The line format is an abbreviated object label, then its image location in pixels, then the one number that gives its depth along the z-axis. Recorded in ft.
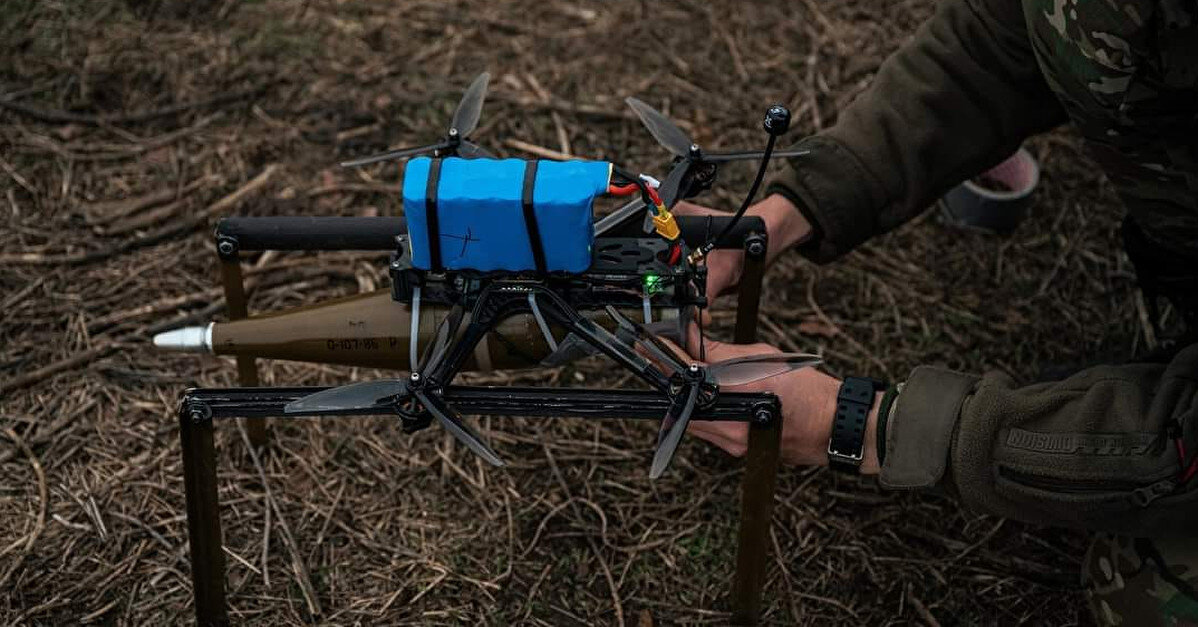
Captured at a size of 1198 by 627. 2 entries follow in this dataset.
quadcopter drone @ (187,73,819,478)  7.12
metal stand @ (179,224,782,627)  7.65
